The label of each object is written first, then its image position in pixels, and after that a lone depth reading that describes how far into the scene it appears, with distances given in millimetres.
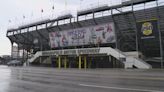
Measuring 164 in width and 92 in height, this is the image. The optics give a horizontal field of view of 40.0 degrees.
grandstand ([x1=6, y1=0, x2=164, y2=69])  45006
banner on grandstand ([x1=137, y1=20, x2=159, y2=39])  43375
